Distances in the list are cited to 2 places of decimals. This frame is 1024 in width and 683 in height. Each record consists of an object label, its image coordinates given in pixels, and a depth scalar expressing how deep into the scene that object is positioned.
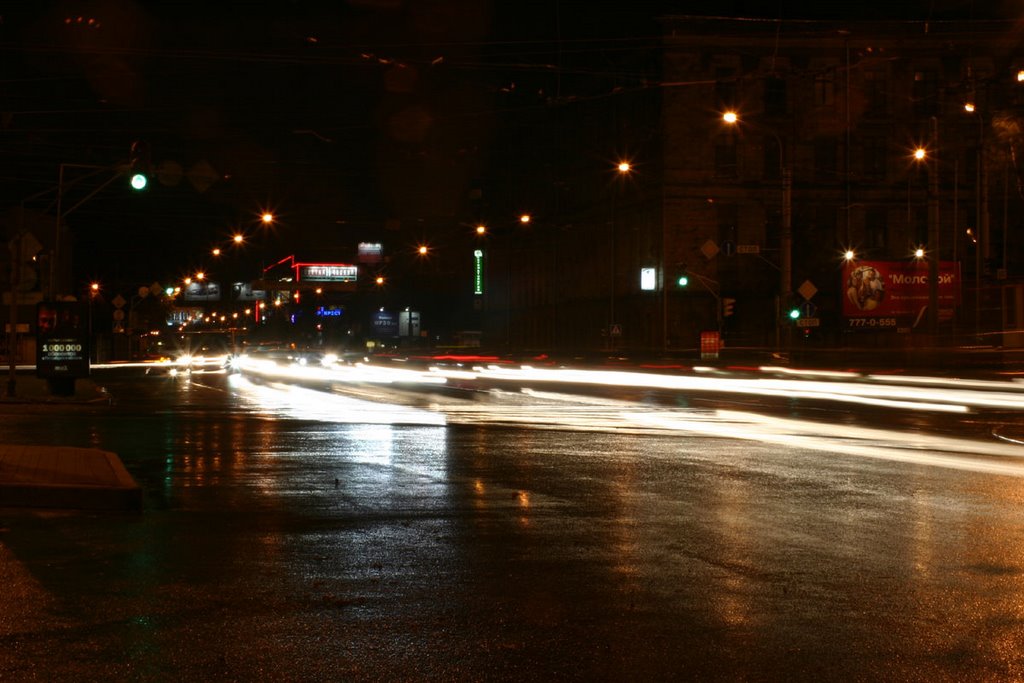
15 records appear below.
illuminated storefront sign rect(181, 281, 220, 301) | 116.22
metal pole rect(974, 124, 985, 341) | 47.76
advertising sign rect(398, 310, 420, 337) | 116.97
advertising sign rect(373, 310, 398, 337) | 119.62
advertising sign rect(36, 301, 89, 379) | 28.27
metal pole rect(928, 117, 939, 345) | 36.22
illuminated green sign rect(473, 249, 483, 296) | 92.44
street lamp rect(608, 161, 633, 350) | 65.22
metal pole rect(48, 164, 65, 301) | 28.39
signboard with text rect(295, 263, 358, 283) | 99.50
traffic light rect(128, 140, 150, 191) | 23.12
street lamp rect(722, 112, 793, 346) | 41.78
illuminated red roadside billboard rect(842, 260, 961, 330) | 56.88
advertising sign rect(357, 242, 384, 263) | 109.05
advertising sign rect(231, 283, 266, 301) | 126.16
